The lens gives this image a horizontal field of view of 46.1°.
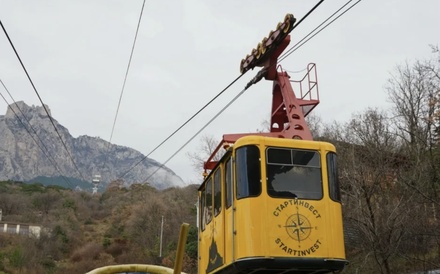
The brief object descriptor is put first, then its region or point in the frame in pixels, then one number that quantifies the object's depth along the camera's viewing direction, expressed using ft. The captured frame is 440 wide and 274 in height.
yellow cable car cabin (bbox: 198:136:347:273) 27.02
